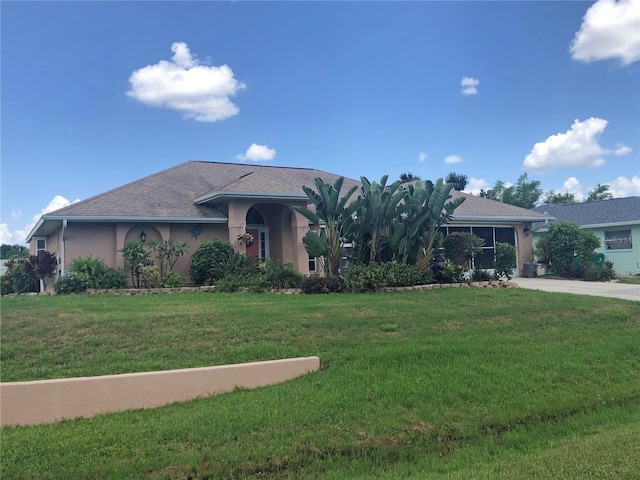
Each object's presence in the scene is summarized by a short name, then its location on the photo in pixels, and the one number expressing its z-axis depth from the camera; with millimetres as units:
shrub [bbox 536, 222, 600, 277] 19625
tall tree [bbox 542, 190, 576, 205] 50284
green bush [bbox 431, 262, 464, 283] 13836
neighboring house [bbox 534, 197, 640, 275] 22922
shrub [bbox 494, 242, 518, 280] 15320
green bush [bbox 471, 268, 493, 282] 14641
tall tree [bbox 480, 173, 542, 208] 45000
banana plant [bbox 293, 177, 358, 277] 13586
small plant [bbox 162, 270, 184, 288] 14398
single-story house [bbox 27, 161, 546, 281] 14992
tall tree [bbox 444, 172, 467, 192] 45688
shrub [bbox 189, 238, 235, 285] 14633
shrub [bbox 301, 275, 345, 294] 12664
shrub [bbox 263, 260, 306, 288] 13422
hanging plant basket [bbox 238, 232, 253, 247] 15880
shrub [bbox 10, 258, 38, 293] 15219
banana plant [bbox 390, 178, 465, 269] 13648
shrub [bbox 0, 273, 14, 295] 16172
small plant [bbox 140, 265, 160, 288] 14328
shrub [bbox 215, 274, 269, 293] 13062
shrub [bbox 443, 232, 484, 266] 15062
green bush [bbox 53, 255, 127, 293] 13047
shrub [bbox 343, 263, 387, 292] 12438
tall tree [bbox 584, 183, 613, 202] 48406
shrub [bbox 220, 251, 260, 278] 14414
